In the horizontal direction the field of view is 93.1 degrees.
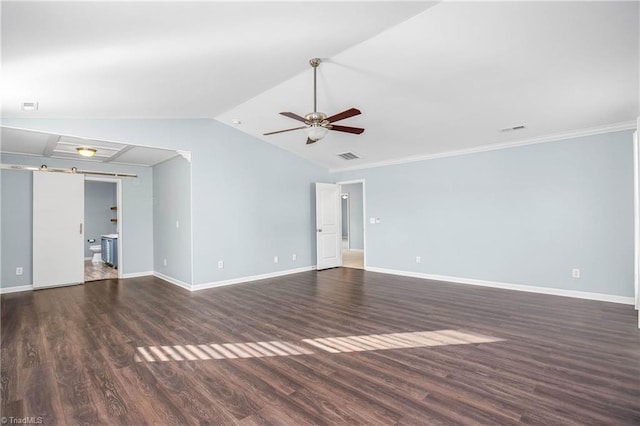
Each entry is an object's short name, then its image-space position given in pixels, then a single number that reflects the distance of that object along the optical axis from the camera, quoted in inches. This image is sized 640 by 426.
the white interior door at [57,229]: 221.1
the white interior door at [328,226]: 288.8
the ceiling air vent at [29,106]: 133.6
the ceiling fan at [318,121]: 128.2
